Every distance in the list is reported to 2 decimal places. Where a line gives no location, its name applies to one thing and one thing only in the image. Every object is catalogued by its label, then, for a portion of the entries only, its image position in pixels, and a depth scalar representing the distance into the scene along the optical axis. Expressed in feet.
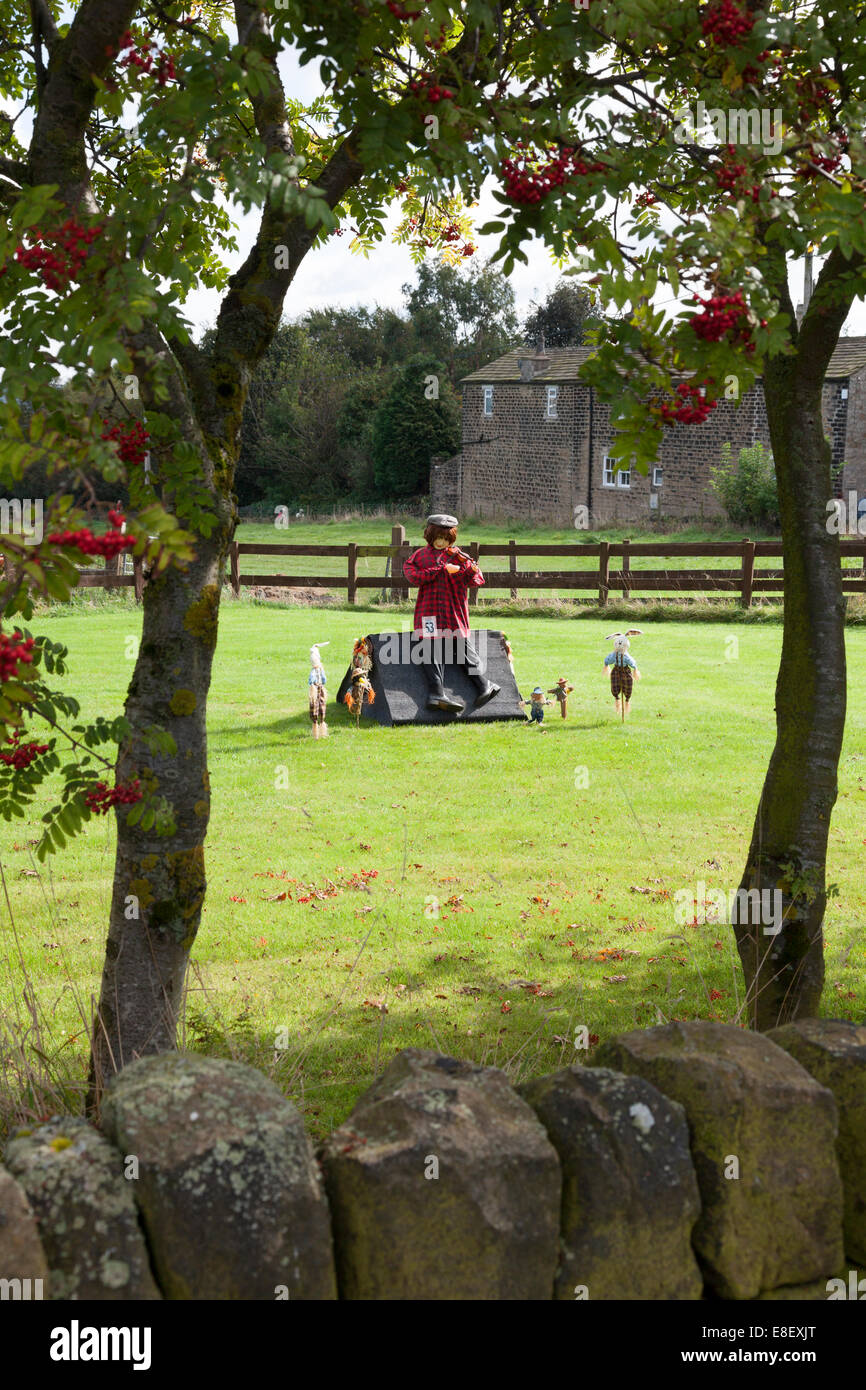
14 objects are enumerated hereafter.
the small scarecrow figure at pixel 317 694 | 38.27
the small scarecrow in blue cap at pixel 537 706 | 40.45
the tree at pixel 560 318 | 189.47
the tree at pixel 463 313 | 204.85
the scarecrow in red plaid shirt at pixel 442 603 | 41.83
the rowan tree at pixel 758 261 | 9.74
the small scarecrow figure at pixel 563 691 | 41.65
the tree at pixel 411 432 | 162.40
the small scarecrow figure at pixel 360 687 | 41.39
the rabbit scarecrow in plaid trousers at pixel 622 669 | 40.14
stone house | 118.01
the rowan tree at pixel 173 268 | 8.66
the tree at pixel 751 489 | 112.06
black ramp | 41.55
